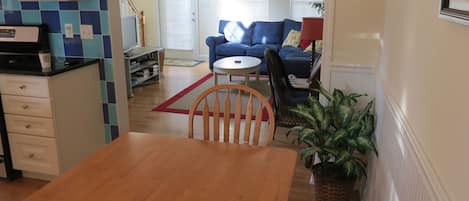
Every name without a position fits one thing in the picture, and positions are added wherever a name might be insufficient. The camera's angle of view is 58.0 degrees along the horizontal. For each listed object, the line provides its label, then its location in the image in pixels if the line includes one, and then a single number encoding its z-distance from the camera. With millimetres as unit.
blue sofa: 6758
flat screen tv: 5688
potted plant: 2438
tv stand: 5648
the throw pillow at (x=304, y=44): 6513
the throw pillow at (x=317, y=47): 5934
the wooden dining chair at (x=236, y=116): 2000
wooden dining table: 1446
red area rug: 5016
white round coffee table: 5484
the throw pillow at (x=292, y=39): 6660
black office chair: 3617
